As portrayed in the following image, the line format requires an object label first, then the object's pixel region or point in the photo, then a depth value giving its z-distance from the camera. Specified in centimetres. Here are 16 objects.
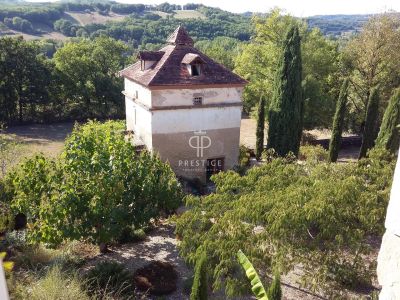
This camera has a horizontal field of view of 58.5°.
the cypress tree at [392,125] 2783
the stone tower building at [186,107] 2502
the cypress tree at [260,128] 3162
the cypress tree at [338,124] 3059
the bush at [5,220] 1822
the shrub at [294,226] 1058
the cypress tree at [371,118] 3069
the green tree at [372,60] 3466
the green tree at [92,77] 4712
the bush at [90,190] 1427
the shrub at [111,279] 1346
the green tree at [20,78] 4372
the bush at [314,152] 3128
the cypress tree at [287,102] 2855
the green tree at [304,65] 3512
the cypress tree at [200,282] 1055
